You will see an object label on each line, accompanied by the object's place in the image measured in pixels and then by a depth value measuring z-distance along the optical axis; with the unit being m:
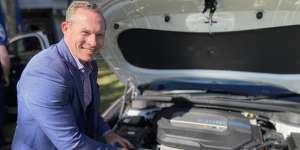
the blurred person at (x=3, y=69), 3.92
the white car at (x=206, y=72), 2.22
